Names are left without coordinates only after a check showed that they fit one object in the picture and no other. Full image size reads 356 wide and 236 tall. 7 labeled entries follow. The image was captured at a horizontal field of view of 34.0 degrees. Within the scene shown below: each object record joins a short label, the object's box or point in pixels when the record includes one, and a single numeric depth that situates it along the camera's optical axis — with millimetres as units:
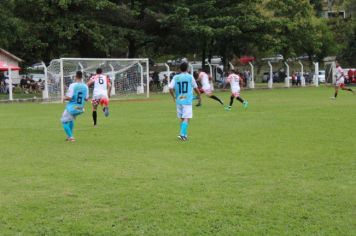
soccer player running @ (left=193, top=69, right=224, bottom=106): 24331
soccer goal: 31922
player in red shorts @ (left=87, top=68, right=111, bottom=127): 18391
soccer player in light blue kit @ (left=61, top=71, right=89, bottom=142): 13304
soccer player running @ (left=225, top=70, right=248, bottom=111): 22922
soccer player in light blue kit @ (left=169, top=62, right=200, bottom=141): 13438
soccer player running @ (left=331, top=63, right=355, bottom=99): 27375
